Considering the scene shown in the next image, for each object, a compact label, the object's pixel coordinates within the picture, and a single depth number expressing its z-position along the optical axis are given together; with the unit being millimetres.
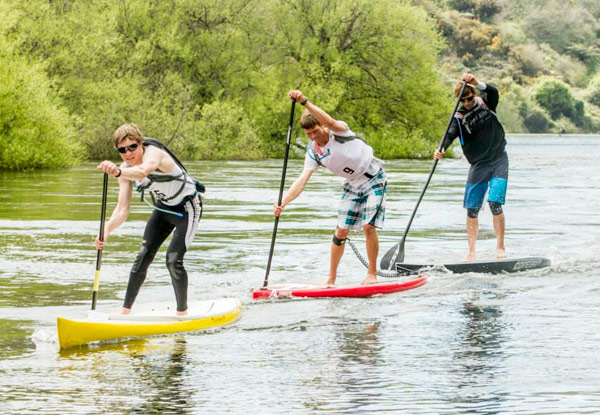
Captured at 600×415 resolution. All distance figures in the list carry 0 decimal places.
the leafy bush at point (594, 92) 144500
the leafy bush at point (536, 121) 135375
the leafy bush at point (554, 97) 133875
